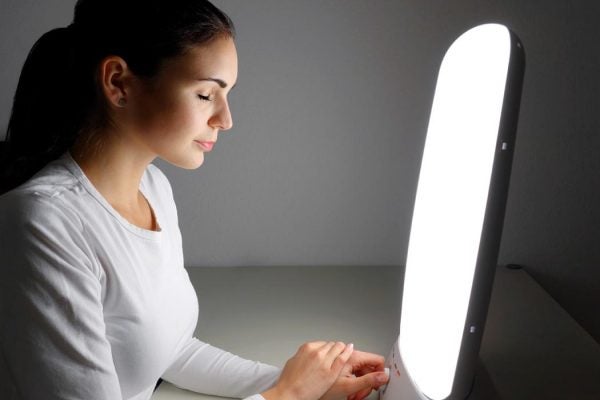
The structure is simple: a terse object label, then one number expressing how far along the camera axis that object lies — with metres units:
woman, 0.71
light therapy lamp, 0.66
